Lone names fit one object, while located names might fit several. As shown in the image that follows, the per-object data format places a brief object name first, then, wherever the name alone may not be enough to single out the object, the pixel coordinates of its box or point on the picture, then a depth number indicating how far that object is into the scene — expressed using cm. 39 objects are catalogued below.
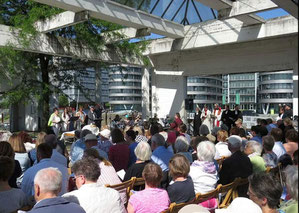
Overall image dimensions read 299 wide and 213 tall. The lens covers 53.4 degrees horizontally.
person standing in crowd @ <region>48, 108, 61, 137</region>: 1145
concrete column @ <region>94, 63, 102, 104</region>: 1612
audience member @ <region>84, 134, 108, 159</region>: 513
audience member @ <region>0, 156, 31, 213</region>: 263
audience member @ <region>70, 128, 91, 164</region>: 527
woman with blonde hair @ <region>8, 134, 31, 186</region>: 445
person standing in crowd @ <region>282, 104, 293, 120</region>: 923
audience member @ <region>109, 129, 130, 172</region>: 490
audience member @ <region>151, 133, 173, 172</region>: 453
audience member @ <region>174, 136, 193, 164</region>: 485
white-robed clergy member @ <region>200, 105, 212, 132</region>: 1435
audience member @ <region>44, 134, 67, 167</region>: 429
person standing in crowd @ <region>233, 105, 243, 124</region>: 1217
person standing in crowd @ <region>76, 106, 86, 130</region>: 1289
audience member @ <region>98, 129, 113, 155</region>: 596
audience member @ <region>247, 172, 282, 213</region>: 202
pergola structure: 986
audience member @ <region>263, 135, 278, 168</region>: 448
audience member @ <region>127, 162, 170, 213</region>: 275
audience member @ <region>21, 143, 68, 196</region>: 330
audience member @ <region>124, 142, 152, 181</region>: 391
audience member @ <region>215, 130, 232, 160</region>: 553
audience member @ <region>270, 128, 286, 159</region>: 520
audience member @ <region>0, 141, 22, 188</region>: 374
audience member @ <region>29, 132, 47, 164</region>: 476
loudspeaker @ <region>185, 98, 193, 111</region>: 1595
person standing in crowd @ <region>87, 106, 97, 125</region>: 1293
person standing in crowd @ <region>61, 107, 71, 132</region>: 1286
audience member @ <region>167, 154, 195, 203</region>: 307
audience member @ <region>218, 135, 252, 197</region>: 389
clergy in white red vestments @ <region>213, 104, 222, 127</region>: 1470
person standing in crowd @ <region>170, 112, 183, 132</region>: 889
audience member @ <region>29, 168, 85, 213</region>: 206
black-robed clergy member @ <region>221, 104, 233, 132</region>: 1224
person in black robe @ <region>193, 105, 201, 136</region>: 1375
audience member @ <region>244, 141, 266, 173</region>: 420
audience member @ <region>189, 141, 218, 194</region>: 364
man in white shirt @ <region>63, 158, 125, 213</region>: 251
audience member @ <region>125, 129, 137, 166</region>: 591
